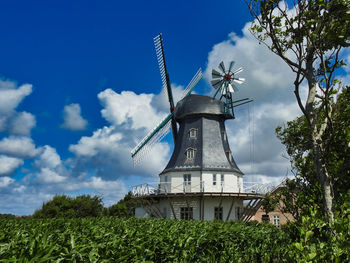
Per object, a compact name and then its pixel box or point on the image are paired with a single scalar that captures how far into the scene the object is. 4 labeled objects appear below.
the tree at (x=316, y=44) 7.23
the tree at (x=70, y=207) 31.69
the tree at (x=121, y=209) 42.05
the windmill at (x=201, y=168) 28.69
